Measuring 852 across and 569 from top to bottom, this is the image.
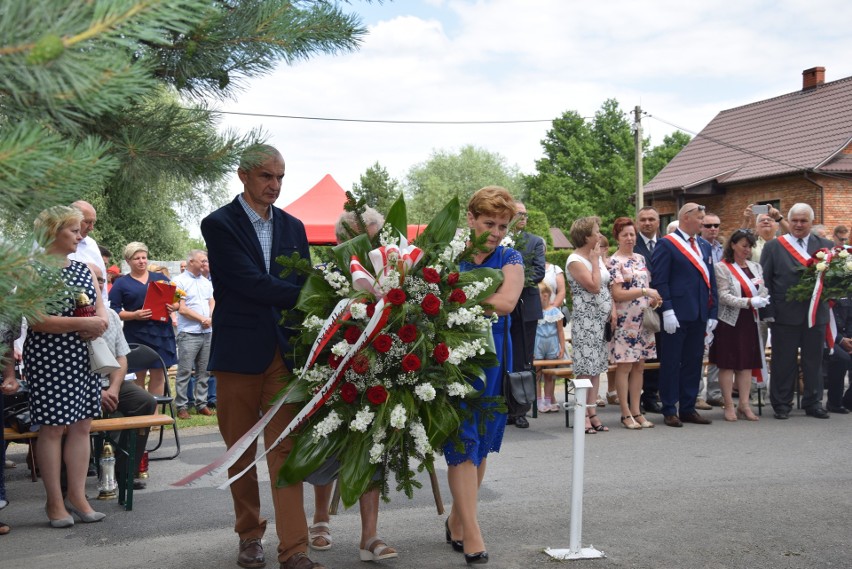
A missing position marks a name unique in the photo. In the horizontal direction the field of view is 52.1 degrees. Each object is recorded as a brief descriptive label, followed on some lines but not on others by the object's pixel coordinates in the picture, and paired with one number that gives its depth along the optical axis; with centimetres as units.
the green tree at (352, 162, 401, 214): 8000
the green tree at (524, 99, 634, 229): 6925
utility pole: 3681
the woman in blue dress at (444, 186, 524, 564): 480
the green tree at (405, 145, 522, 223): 8456
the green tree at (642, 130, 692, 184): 7712
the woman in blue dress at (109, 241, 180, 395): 1026
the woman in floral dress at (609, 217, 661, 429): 966
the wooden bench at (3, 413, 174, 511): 633
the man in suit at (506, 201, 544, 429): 923
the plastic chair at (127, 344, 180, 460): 822
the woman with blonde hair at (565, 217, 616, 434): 932
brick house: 3419
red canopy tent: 1803
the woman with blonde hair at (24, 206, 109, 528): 583
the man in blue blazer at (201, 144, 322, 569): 473
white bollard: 495
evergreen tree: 179
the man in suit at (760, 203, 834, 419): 1023
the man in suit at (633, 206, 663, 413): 1056
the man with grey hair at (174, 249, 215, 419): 1159
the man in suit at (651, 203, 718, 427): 970
